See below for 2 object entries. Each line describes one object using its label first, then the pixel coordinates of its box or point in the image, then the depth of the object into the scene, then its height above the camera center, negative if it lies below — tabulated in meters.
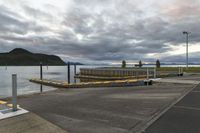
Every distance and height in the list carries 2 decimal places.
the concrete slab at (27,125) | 3.11 -1.47
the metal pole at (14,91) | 4.03 -0.79
